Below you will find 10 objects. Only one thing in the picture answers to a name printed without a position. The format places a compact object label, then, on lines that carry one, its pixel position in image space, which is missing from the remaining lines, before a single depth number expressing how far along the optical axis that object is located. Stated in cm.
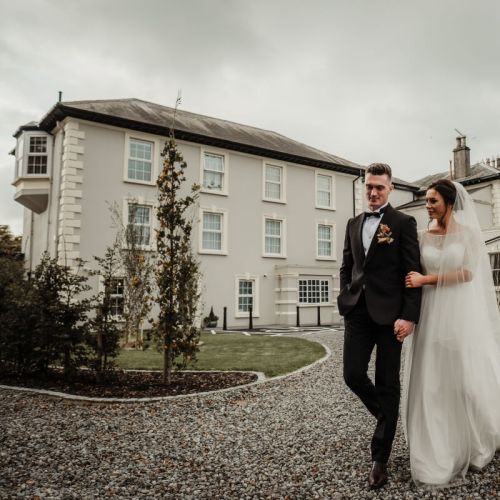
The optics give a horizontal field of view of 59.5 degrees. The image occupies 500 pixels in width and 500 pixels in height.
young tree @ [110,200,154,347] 1225
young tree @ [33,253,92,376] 701
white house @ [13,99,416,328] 1819
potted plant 1975
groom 325
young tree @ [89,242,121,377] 703
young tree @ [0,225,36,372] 721
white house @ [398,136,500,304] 2694
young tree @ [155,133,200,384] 687
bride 329
